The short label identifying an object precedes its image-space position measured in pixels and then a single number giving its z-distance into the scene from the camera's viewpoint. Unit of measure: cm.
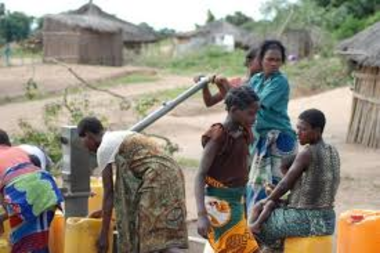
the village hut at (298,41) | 3956
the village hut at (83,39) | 3844
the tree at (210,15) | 6831
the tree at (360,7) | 3712
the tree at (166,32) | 5901
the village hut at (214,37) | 5591
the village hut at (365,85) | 1330
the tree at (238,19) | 6588
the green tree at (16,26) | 5628
